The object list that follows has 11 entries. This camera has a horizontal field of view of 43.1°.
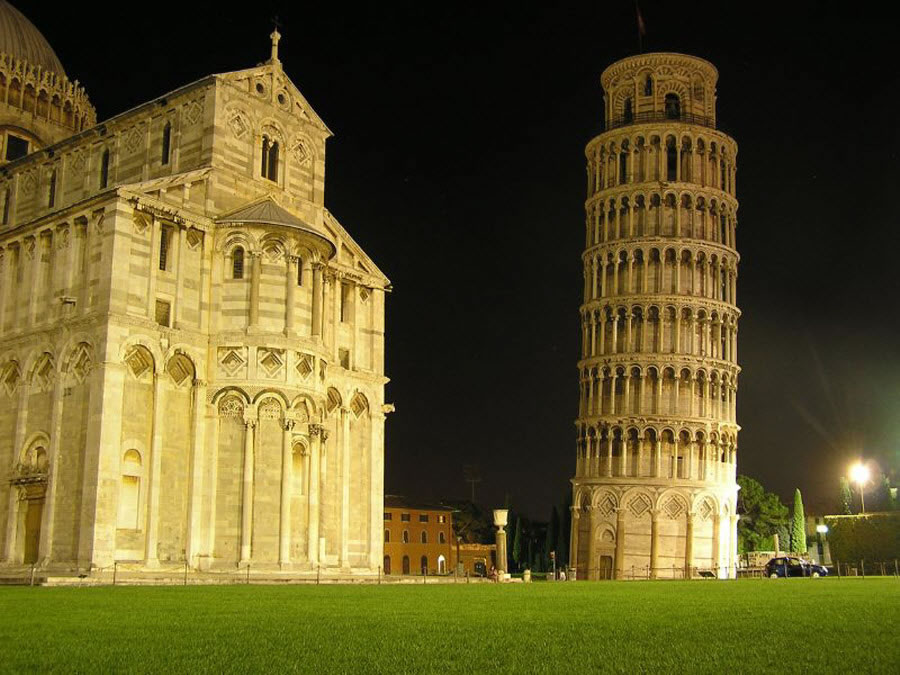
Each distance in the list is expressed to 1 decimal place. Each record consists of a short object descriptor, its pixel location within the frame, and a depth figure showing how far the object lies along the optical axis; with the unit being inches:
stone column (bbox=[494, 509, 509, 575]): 2113.7
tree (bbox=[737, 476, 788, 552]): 3846.0
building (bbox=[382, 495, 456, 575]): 4362.7
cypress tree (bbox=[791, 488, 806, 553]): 4057.6
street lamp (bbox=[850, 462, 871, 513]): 3104.8
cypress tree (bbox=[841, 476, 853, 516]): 4168.3
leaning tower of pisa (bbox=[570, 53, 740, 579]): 3038.9
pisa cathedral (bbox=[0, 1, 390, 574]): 1546.5
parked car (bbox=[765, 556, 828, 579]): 2549.2
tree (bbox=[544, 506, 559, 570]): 4298.7
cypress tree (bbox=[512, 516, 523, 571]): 4630.9
